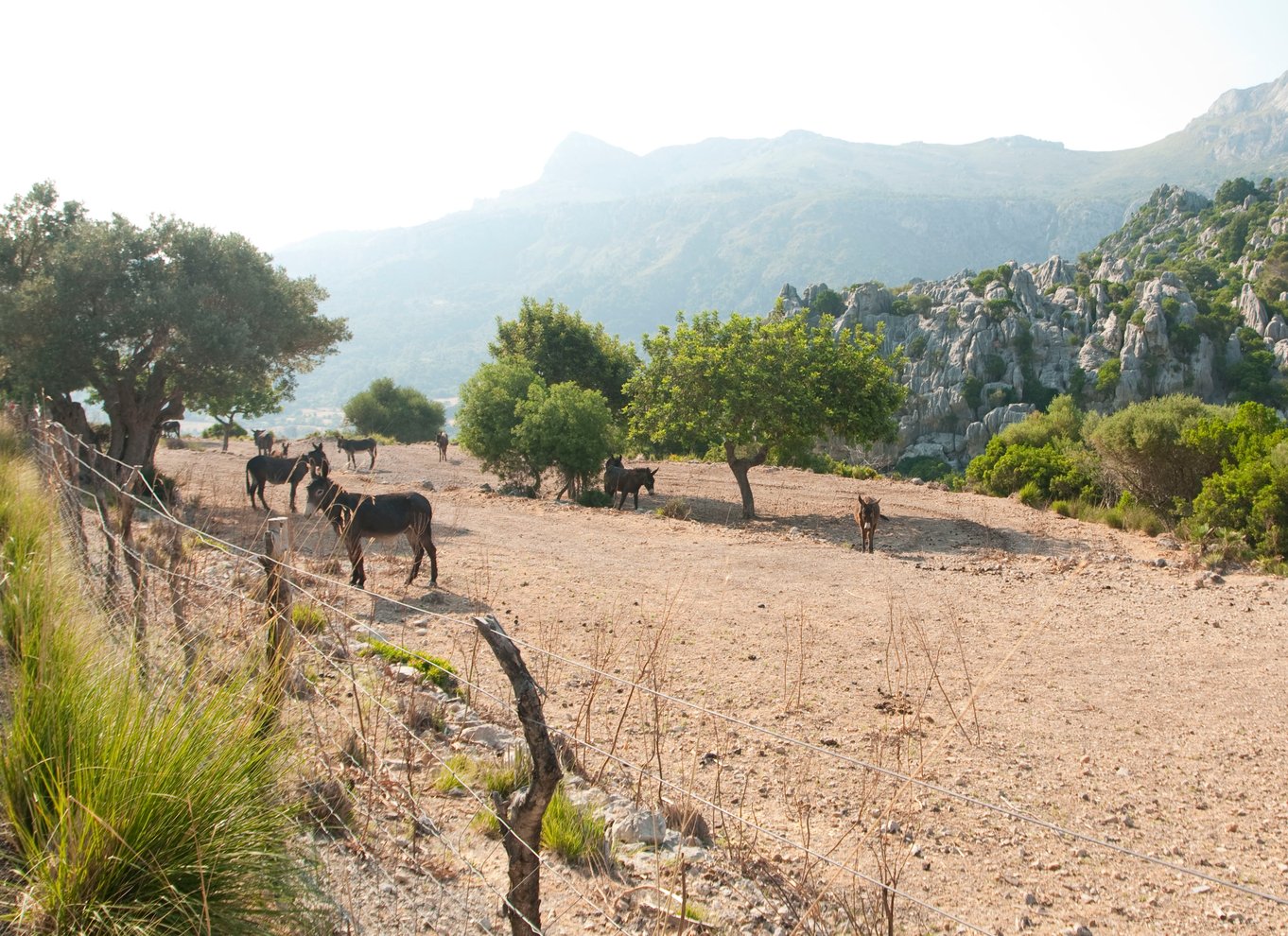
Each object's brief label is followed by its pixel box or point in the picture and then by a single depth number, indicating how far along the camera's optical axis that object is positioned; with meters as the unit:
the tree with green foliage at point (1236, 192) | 129.43
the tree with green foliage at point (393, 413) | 65.75
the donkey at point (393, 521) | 11.45
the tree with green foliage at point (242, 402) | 19.97
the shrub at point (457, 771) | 5.18
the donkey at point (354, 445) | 32.28
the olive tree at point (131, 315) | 17.97
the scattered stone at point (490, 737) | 5.98
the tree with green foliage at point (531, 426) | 23.84
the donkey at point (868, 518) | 16.98
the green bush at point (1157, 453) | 20.02
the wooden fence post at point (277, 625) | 4.05
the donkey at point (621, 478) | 23.14
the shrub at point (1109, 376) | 85.94
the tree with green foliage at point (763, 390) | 21.52
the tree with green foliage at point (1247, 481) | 15.57
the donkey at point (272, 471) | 19.08
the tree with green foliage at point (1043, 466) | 24.52
